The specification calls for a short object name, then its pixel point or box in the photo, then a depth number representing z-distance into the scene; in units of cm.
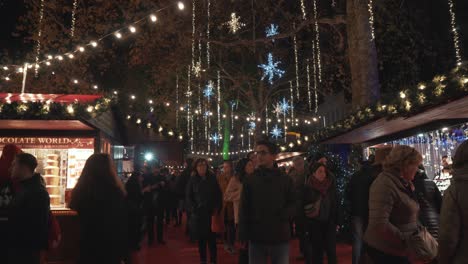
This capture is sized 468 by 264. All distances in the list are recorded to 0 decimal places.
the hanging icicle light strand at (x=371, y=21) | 1233
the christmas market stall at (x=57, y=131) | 838
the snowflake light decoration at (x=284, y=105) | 3191
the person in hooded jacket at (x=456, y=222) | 273
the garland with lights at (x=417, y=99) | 575
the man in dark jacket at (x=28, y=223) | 398
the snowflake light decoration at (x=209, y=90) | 2993
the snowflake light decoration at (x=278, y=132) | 3787
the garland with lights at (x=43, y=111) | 828
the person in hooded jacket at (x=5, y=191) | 428
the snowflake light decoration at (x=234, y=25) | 2026
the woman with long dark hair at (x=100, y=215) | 350
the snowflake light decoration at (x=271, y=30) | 2358
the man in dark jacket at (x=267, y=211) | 441
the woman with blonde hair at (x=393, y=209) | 350
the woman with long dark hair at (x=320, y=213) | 618
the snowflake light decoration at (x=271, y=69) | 2838
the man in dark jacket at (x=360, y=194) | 531
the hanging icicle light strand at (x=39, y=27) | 2222
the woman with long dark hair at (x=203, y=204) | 689
